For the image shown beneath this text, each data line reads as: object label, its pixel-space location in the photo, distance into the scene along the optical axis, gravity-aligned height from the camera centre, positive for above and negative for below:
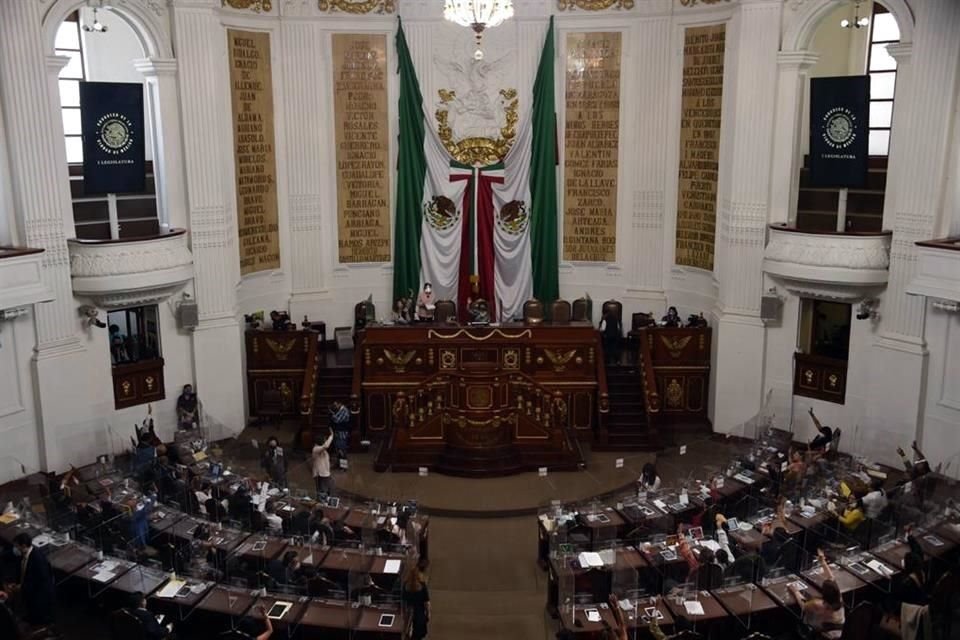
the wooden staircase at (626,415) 19.73 -5.47
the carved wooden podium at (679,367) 20.72 -4.63
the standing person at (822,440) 16.62 -5.00
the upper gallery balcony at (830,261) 17.53 -2.03
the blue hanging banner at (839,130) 17.42 +0.41
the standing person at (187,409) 19.17 -5.14
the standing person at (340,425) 18.67 -5.31
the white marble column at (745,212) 18.95 -1.22
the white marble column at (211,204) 18.98 -1.03
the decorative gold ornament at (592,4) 22.03 +3.42
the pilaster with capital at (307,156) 21.91 -0.07
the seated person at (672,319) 21.16 -3.67
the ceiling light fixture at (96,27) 18.25 +2.41
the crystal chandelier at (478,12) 15.51 +2.29
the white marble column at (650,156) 21.84 -0.08
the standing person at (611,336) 21.55 -4.12
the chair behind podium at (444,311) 21.53 -3.56
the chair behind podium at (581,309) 22.58 -3.67
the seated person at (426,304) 21.33 -3.41
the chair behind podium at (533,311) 21.03 -3.46
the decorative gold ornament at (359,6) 22.09 +3.40
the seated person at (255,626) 11.38 -5.67
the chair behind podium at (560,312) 21.25 -3.52
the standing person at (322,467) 16.38 -5.40
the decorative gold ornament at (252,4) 20.34 +3.20
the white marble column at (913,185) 16.39 -0.58
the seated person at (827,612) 10.87 -5.22
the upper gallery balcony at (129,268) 17.56 -2.15
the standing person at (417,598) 11.91 -5.55
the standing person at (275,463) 16.47 -5.34
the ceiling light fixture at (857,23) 18.69 +2.53
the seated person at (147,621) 10.89 -5.32
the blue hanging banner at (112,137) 17.38 +0.30
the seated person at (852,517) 13.68 -5.20
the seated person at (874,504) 13.86 -5.07
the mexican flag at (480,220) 22.81 -1.61
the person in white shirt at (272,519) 14.29 -5.49
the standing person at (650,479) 15.90 -5.41
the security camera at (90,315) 17.84 -3.00
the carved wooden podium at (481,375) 19.41 -4.57
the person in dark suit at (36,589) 11.64 -5.30
